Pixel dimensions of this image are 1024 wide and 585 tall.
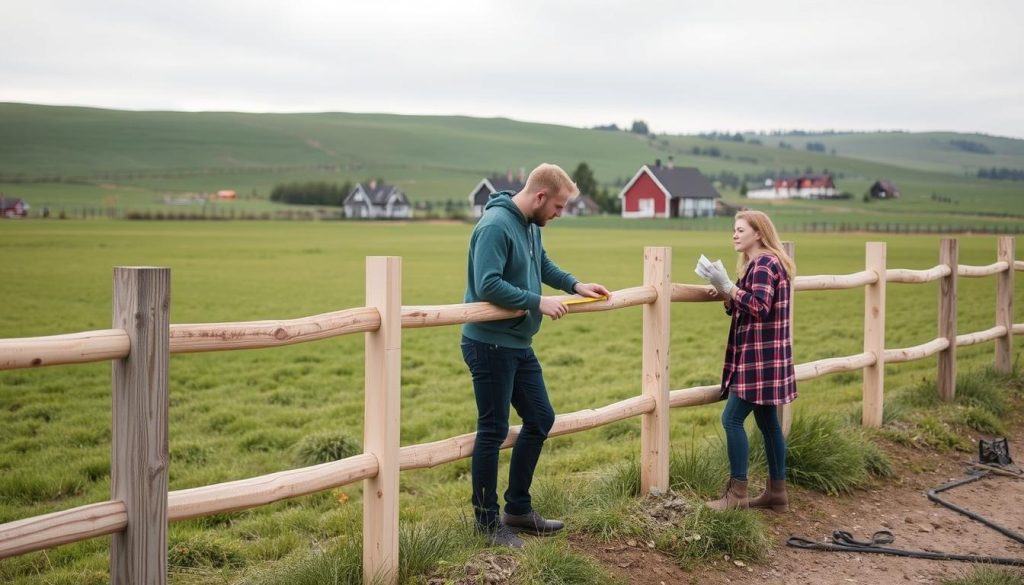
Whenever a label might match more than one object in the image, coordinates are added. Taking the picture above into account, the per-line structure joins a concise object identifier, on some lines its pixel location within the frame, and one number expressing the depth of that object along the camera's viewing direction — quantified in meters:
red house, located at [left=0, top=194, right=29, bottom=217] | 82.31
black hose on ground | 5.25
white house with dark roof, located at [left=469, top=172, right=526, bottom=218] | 98.32
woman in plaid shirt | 5.59
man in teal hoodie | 4.59
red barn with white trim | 77.69
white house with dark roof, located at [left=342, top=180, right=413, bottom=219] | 112.44
